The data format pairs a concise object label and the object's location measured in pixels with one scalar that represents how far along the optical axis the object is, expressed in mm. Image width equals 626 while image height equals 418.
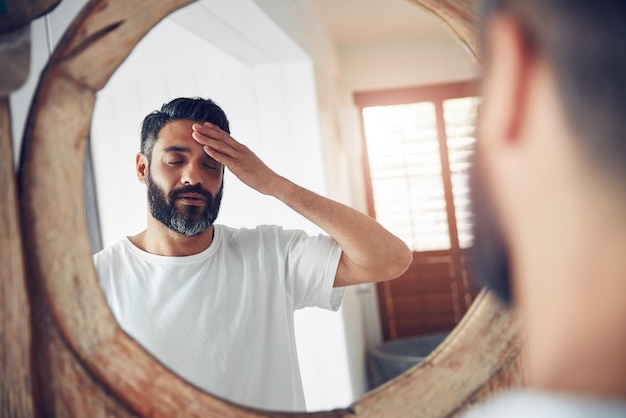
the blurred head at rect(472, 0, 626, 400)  346
